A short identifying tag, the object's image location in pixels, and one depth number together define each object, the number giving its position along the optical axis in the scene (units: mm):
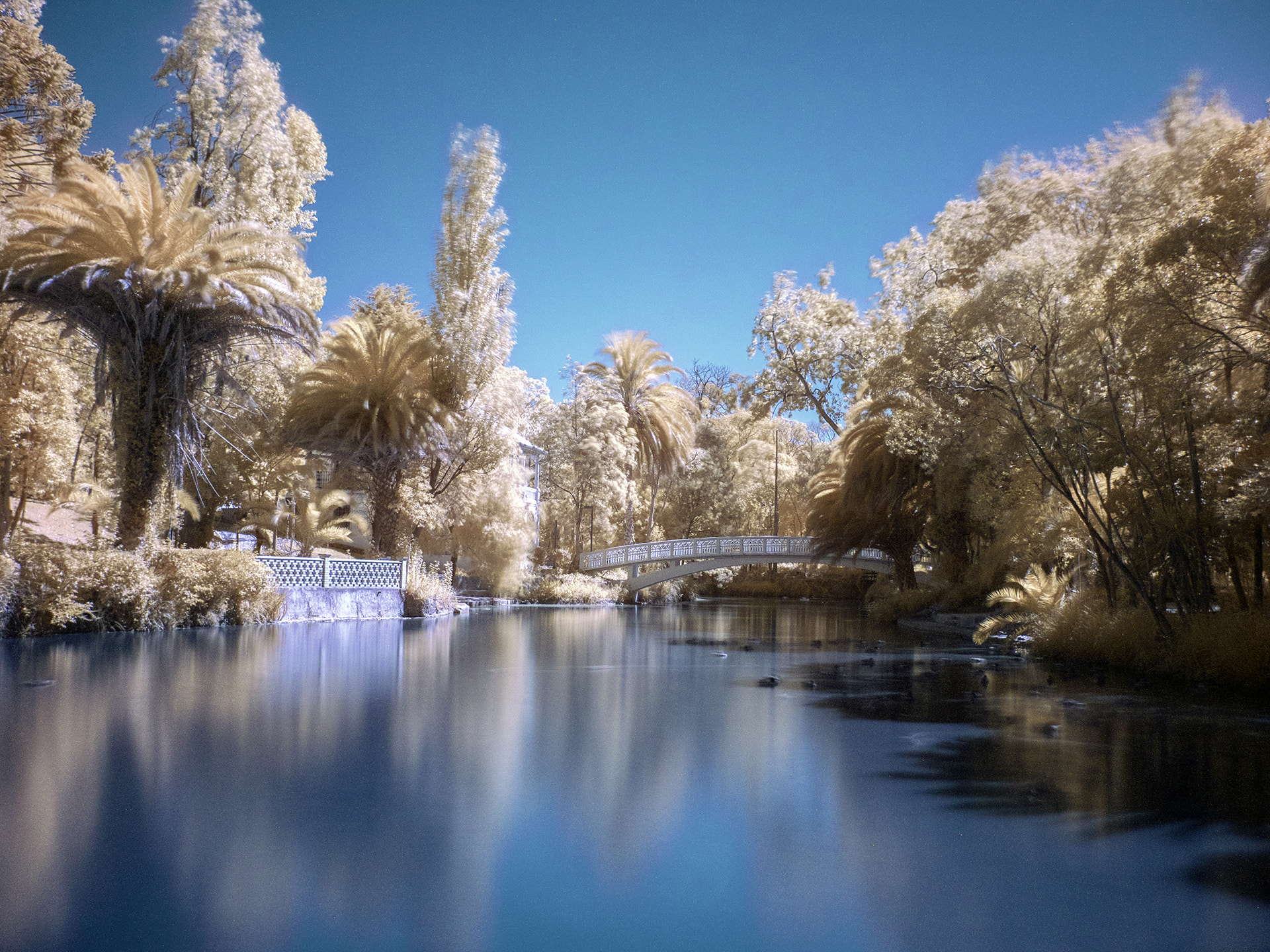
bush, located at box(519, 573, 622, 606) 31547
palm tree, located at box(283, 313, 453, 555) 22078
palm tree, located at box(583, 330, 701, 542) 36781
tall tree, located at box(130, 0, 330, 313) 21750
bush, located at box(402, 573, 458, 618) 22469
